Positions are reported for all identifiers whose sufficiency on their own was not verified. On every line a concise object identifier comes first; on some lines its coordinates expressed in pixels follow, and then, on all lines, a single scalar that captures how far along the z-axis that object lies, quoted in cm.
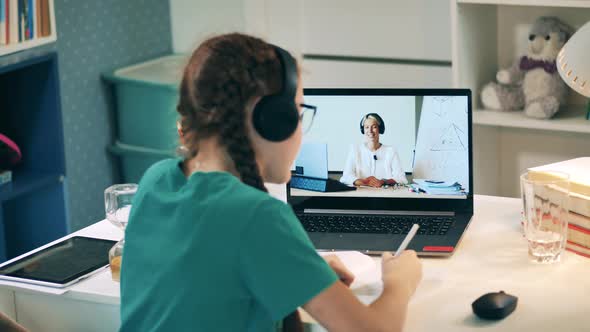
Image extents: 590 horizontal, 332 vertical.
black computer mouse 210
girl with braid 189
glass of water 234
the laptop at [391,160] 251
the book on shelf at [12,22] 338
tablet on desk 238
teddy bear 342
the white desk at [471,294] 211
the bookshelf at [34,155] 360
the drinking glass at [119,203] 244
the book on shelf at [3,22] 335
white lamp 227
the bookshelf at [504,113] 342
